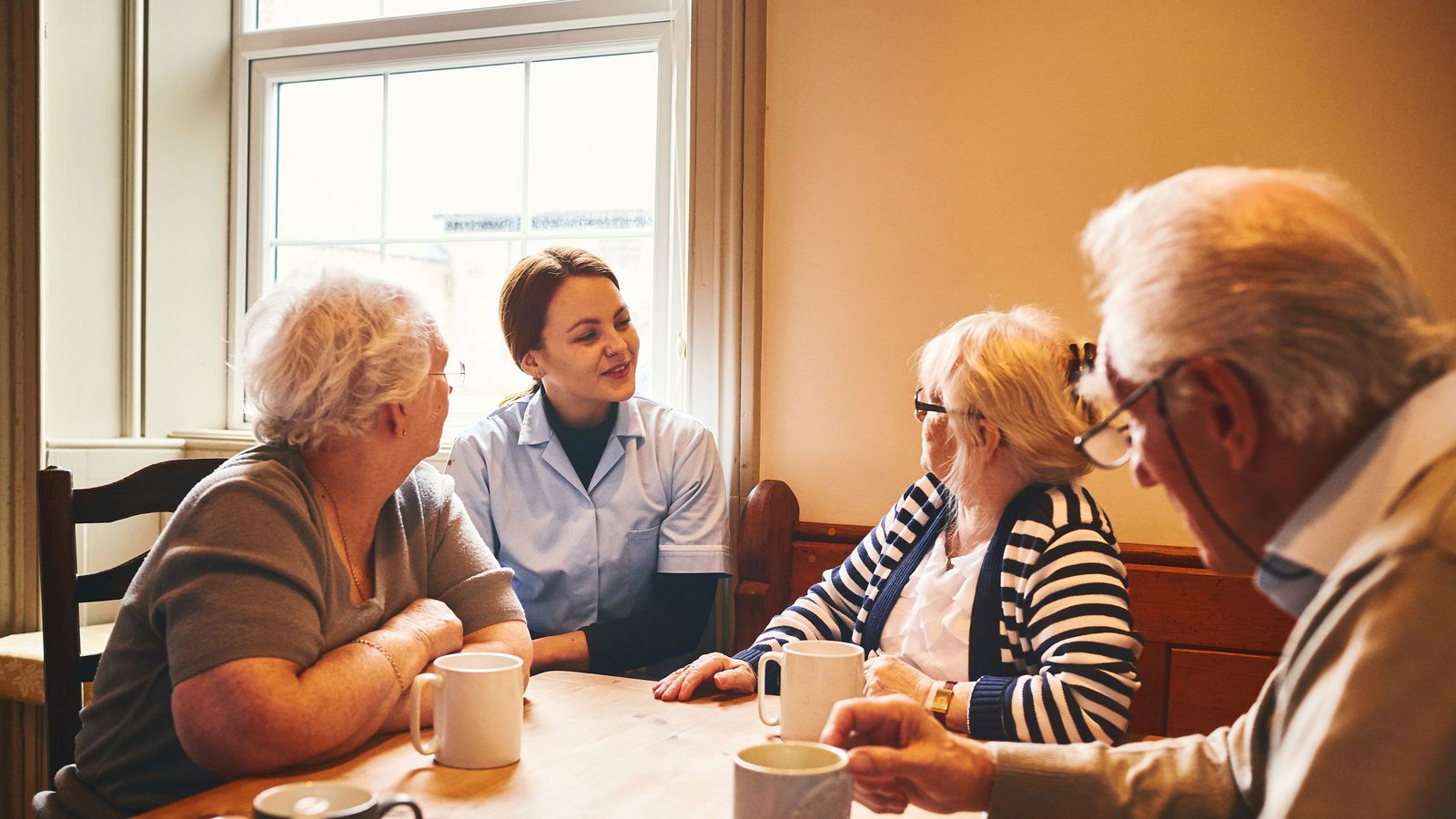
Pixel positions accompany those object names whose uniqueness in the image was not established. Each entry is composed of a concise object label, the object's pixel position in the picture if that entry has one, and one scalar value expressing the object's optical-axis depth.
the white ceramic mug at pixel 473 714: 1.08
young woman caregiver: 2.15
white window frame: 2.62
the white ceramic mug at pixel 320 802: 0.79
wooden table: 1.01
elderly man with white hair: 0.64
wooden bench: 1.96
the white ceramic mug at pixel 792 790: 0.82
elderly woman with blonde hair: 1.34
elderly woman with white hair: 1.10
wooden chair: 1.50
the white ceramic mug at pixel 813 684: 1.17
